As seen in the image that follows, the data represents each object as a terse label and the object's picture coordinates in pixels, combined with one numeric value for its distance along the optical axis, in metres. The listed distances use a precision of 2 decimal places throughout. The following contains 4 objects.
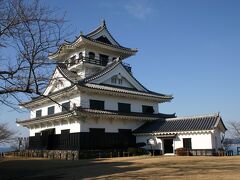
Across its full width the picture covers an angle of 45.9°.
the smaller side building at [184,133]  26.33
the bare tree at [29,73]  12.36
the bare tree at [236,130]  54.05
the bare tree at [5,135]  45.37
